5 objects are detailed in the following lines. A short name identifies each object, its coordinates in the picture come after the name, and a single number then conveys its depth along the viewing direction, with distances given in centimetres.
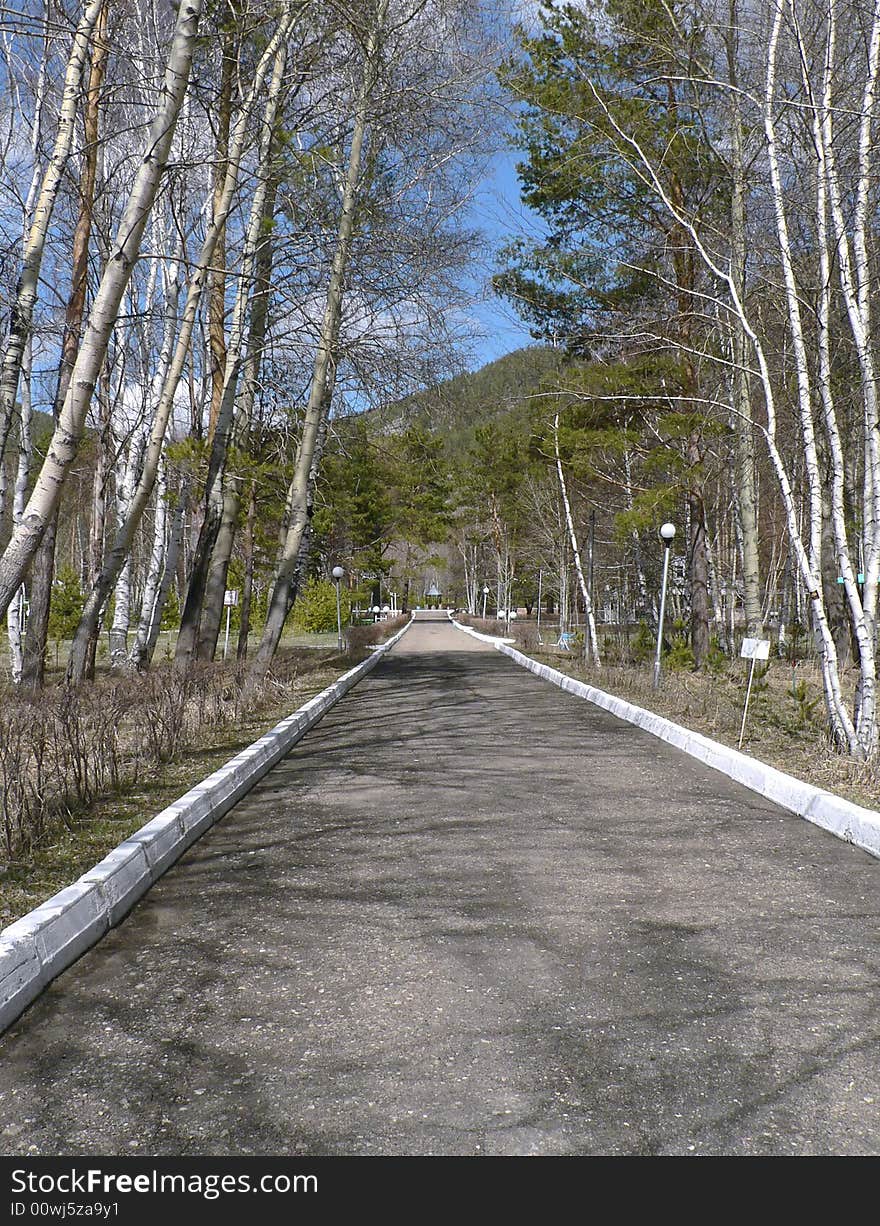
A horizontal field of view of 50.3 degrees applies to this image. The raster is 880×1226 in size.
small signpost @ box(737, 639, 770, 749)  882
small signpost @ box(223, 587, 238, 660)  2022
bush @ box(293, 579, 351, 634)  3991
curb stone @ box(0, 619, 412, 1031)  346
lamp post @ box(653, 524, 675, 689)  1448
